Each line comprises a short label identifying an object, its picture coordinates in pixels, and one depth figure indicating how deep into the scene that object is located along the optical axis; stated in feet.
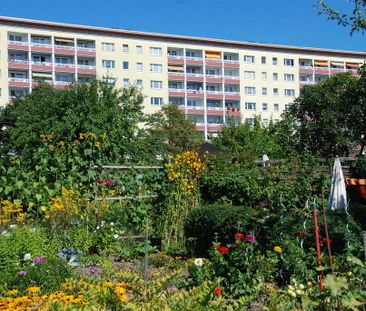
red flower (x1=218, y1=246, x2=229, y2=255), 18.60
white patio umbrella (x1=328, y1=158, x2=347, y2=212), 27.32
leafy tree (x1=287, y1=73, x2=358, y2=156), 93.35
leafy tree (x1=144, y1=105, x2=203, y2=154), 148.15
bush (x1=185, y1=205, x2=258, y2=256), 29.11
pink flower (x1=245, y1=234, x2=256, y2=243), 19.36
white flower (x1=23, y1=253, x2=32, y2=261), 21.55
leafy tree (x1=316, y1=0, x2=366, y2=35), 23.24
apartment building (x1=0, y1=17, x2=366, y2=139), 208.03
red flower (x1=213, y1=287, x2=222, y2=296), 13.94
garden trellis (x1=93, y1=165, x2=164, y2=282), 35.01
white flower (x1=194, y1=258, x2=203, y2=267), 18.95
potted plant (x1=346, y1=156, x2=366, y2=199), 40.37
